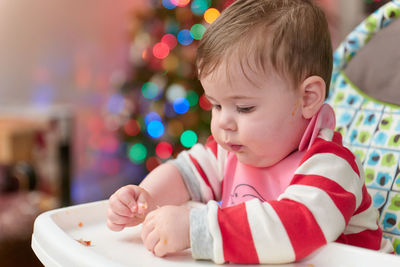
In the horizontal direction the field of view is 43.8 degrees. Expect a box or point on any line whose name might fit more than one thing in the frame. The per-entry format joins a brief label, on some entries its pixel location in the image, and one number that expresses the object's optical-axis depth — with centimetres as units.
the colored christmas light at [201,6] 283
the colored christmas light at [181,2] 287
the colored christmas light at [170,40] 293
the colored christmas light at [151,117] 297
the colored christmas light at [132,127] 312
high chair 64
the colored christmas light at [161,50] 296
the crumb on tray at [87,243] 74
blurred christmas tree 285
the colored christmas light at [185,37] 288
